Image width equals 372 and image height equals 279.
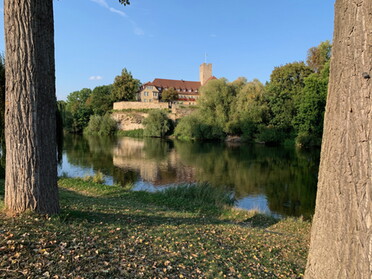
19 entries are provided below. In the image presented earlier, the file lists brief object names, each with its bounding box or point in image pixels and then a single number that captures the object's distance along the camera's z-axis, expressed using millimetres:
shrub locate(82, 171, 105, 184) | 14418
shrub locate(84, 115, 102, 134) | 59969
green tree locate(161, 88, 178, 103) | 67125
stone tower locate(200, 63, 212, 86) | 79875
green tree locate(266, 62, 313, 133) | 39822
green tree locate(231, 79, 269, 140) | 40875
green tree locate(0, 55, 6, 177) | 10039
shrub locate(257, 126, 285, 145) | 39938
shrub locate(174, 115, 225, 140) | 44219
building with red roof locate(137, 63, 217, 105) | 69250
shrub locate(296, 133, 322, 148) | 35562
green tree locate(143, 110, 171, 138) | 52688
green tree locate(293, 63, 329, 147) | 33969
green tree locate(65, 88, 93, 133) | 63219
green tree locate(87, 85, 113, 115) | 68375
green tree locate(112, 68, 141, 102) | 63019
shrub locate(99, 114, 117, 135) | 59531
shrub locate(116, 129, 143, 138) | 56212
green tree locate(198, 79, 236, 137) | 43406
